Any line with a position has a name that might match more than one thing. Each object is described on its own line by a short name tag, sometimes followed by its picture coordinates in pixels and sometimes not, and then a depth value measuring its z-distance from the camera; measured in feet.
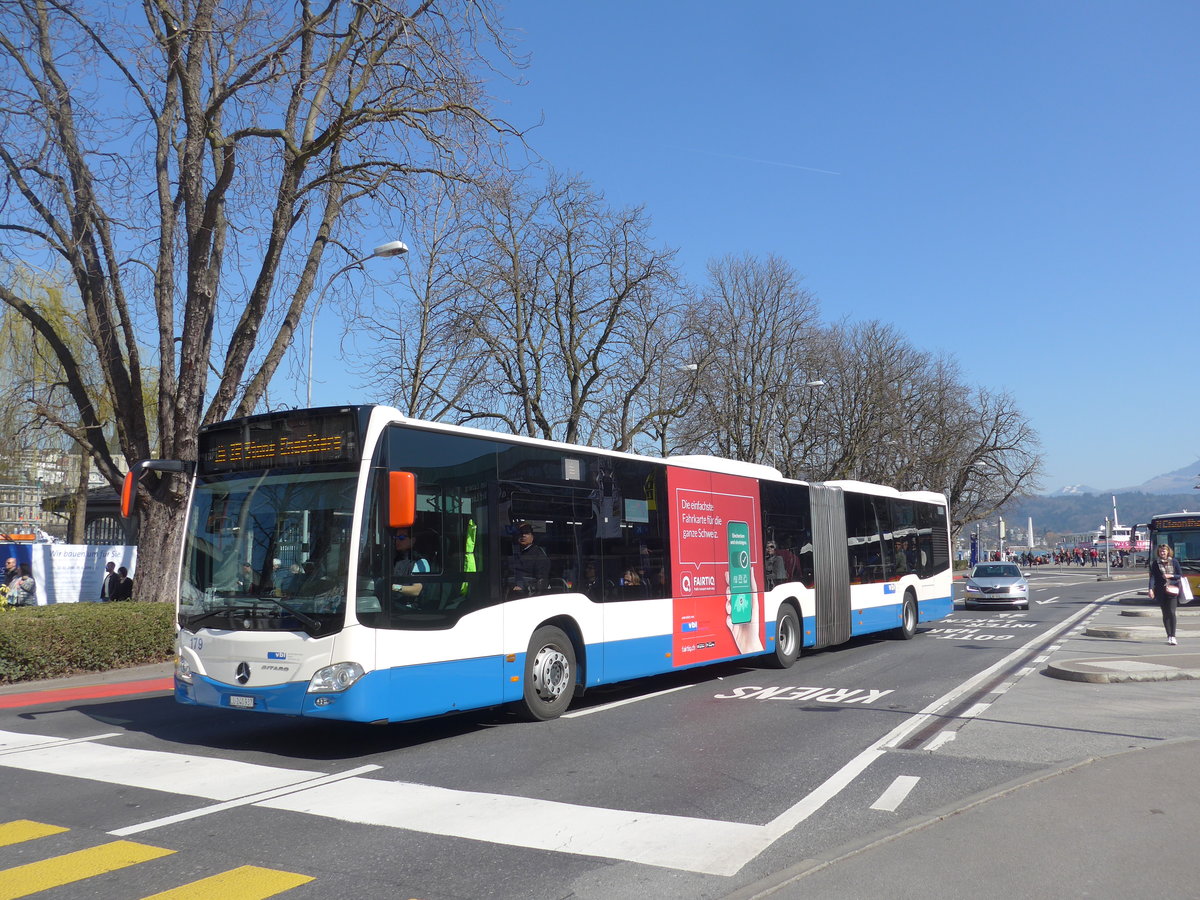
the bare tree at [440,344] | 87.35
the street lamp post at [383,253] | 62.08
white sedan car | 106.42
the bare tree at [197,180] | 54.29
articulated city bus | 28.14
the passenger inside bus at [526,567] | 33.37
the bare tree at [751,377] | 127.75
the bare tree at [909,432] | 155.84
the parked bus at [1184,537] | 106.42
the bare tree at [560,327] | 97.04
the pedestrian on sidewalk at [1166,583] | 57.88
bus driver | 28.91
